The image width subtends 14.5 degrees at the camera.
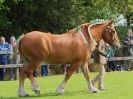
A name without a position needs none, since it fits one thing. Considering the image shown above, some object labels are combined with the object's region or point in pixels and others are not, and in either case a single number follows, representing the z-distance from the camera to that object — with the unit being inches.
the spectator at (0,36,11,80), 953.5
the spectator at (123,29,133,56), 1178.5
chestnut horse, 577.3
